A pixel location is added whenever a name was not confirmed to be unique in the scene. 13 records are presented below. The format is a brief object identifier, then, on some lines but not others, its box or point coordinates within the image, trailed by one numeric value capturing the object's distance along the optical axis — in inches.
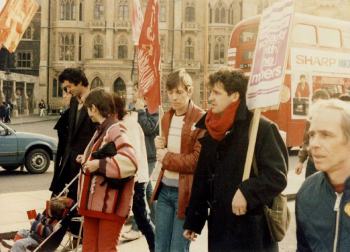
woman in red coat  161.5
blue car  482.0
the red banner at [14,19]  200.2
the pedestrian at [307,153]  249.1
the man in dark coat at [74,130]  201.3
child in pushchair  183.9
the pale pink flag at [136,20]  199.4
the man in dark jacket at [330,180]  86.0
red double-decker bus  626.8
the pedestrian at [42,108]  1776.6
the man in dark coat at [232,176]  120.6
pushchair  183.0
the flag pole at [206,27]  691.8
